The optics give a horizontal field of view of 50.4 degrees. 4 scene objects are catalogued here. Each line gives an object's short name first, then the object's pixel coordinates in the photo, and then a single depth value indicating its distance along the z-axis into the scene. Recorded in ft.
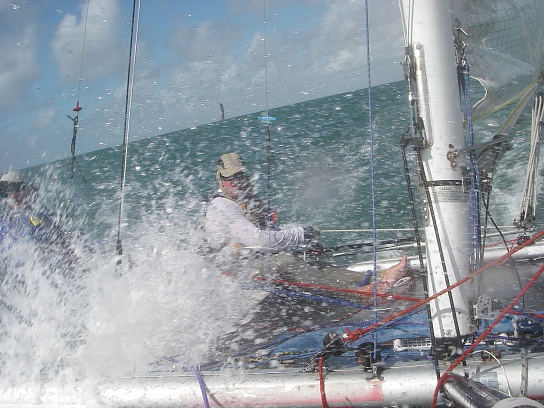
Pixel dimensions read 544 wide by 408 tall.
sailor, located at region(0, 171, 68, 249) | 17.51
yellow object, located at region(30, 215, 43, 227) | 17.94
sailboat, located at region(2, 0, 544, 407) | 7.86
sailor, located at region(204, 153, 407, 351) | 13.02
